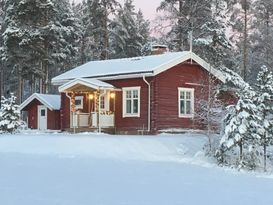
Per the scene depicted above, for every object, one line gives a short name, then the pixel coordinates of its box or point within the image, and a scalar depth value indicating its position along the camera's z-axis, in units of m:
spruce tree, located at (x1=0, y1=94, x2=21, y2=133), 29.61
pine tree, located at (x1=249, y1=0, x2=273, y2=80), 47.59
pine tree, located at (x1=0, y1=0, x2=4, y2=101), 52.76
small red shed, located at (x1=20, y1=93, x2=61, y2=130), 34.72
